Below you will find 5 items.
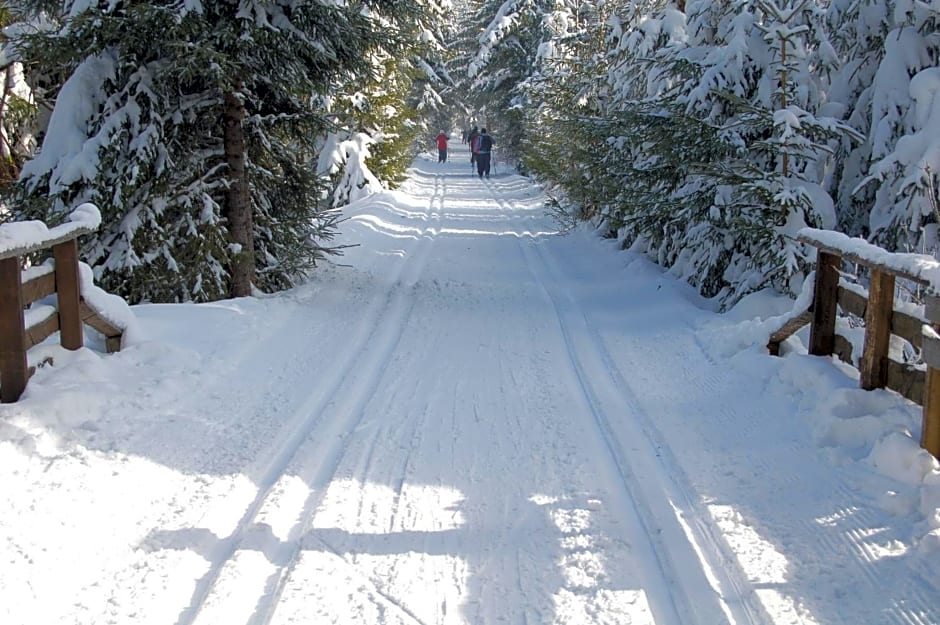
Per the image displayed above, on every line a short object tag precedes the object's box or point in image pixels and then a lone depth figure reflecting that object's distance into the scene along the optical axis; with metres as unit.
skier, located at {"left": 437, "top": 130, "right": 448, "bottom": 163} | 47.41
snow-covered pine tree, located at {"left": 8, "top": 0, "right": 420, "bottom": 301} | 8.72
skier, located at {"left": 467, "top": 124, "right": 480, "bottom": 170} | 39.87
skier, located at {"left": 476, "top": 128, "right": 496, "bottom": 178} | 37.59
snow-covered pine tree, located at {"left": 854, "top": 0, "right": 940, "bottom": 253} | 8.05
